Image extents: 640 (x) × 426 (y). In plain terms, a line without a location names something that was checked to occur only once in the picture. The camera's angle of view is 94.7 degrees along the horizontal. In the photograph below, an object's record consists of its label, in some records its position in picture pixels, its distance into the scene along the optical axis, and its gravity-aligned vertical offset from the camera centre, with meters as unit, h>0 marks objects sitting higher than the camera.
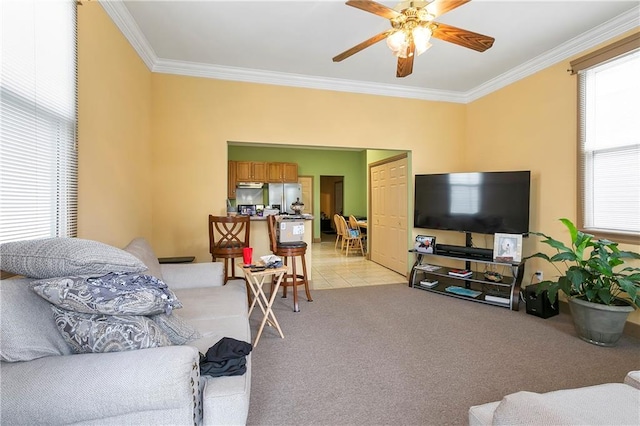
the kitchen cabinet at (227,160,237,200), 7.65 +0.77
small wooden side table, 2.50 -0.55
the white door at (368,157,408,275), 5.01 -0.08
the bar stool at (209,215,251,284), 3.29 -0.39
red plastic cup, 2.69 -0.43
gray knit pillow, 1.24 -0.22
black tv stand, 3.50 -0.96
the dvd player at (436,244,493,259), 3.79 -0.54
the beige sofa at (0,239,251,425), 1.01 -0.62
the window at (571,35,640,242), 2.78 +0.72
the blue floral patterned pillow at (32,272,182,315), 1.17 -0.36
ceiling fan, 2.00 +1.35
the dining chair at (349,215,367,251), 7.39 -0.39
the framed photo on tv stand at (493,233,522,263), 3.53 -0.44
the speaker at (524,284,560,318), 3.18 -1.01
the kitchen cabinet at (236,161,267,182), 7.74 +1.02
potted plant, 2.46 -0.68
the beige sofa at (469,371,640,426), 0.80 -0.62
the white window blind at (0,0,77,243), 1.47 +0.51
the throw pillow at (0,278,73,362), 1.11 -0.47
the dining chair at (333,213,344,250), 7.72 -0.44
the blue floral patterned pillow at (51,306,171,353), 1.18 -0.50
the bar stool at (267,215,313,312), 3.36 -0.45
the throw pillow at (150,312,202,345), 1.46 -0.62
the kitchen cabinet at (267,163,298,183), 8.02 +1.03
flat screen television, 3.63 +0.13
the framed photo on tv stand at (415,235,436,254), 4.21 -0.48
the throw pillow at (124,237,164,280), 2.33 -0.37
